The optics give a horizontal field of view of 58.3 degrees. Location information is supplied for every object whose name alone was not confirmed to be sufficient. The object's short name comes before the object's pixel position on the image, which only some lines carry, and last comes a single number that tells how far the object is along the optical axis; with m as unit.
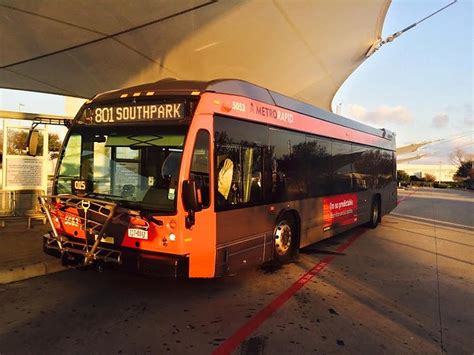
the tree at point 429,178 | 85.62
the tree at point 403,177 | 74.50
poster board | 10.58
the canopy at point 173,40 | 11.35
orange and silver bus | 5.18
